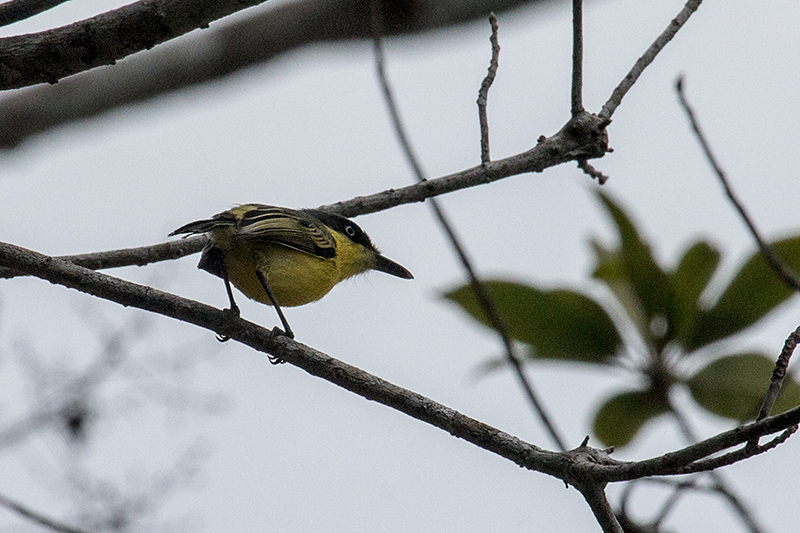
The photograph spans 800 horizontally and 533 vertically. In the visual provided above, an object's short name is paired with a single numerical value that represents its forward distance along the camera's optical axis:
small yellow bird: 8.27
